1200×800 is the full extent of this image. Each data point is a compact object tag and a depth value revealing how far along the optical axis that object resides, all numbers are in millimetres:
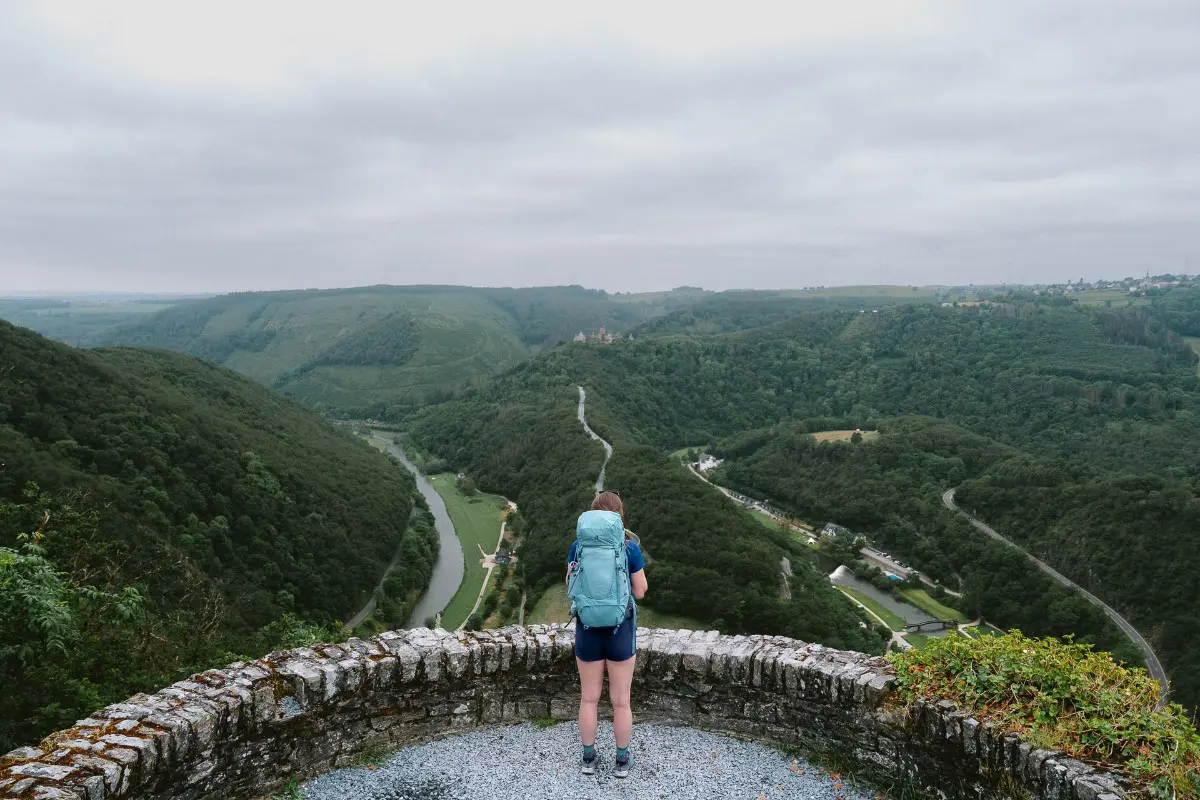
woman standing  5480
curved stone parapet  4496
